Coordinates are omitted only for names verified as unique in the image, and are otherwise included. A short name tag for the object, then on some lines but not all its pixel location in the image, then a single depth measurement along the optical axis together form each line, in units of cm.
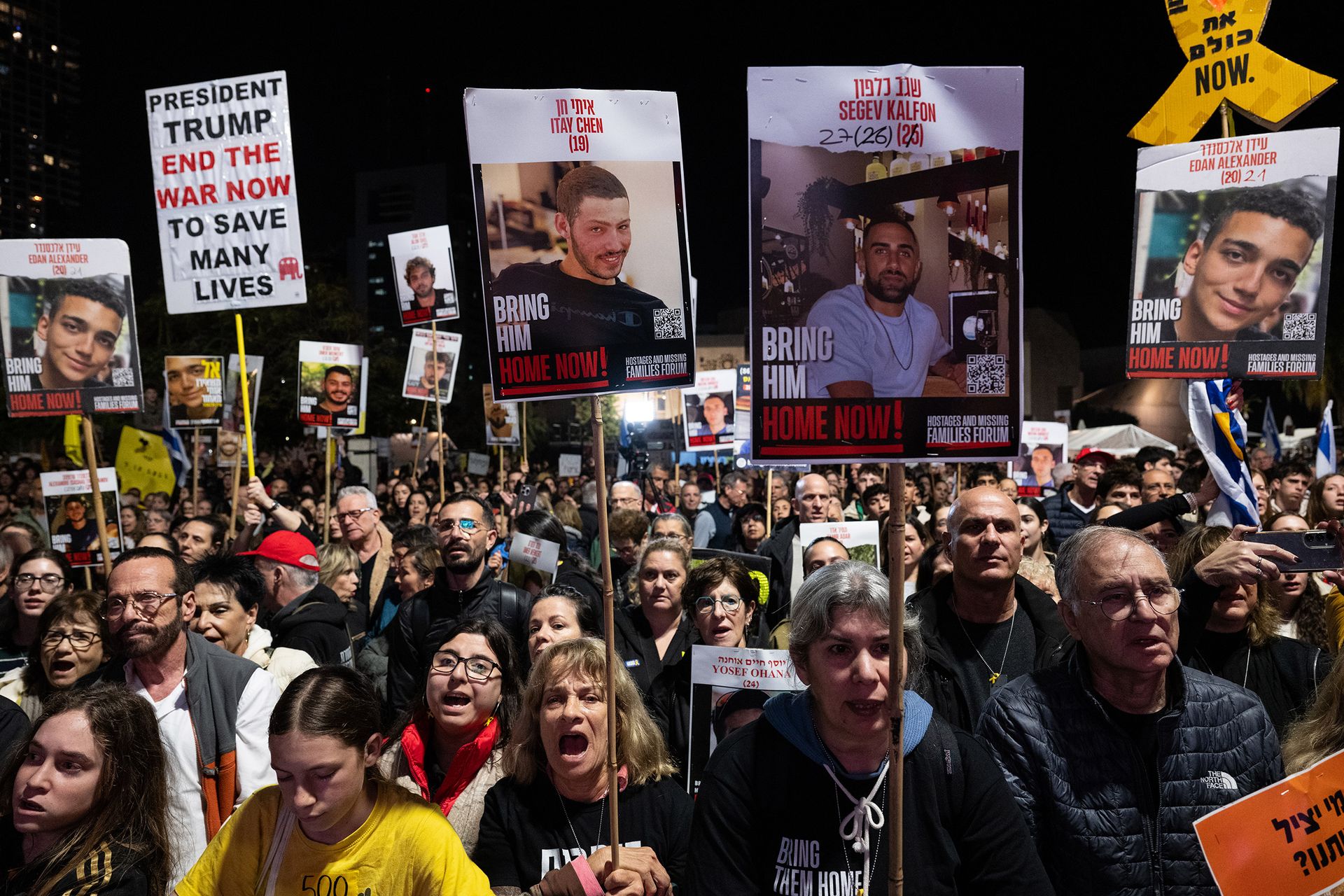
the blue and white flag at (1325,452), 942
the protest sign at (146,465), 1311
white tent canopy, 2673
